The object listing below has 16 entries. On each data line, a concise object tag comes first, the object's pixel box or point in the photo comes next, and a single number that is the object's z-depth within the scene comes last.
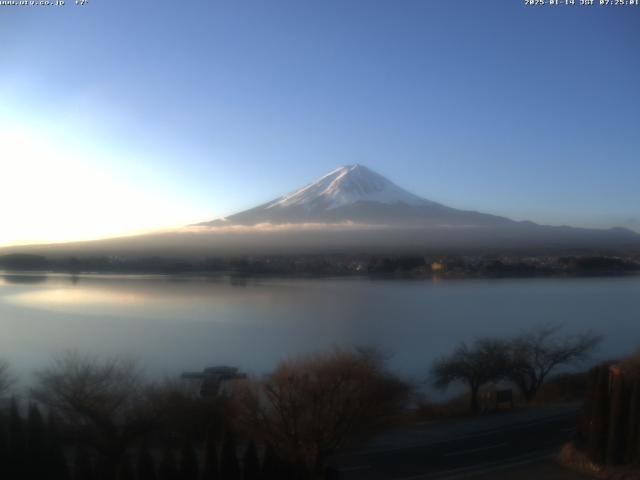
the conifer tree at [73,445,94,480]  5.31
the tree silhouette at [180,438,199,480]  5.54
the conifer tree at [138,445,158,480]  5.38
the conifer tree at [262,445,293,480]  5.79
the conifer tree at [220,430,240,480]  5.65
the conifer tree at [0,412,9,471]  5.35
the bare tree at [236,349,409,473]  6.48
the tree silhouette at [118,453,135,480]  5.28
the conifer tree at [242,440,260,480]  5.71
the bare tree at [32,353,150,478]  6.46
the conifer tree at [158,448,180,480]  5.50
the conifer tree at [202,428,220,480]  5.61
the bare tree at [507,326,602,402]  12.41
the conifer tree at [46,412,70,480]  5.30
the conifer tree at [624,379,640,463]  6.46
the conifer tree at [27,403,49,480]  5.30
